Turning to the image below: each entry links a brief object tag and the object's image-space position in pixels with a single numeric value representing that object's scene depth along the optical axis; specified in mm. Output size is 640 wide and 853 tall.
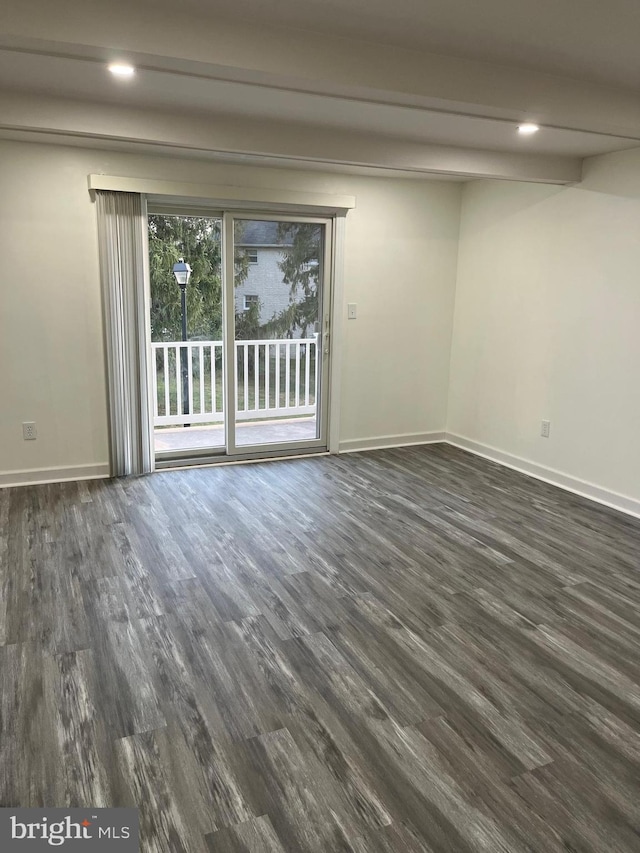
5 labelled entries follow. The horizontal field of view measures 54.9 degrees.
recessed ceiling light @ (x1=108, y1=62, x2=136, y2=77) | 2538
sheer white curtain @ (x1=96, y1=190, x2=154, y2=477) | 4391
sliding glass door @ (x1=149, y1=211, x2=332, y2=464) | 5051
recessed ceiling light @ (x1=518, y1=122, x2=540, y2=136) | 3366
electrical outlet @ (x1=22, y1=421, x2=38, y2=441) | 4445
